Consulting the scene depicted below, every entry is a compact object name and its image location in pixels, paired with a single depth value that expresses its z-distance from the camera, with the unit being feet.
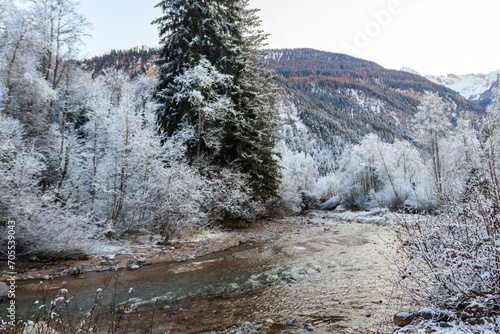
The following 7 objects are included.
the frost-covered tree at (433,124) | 87.51
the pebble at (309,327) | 16.00
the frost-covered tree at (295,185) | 95.14
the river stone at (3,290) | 19.99
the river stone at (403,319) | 12.89
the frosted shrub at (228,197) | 52.54
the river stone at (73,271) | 26.30
